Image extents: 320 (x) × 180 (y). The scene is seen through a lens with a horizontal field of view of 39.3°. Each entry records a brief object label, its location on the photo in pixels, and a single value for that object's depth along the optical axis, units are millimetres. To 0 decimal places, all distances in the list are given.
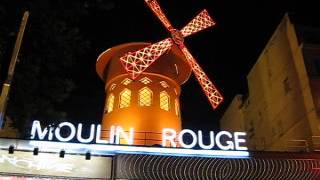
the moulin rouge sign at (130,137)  10641
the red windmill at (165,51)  16016
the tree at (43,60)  8727
